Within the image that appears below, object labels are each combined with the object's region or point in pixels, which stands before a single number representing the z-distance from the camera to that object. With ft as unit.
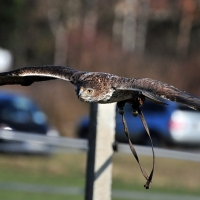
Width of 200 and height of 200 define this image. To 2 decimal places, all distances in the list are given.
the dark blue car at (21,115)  101.83
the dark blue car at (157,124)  128.67
